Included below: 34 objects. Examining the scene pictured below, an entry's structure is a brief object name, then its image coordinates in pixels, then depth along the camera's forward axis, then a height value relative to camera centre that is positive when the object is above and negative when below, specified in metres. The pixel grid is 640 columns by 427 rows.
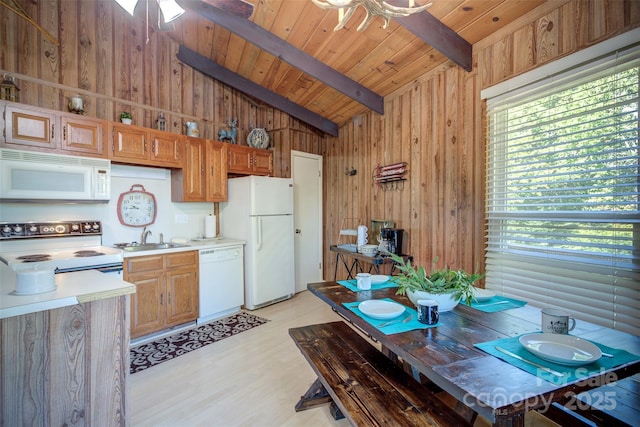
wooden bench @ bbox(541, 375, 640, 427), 1.47 -1.04
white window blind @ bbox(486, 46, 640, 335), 1.61 +0.12
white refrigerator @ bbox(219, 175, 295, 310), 3.71 -0.26
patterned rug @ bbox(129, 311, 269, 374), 2.52 -1.28
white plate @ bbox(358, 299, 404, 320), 1.42 -0.51
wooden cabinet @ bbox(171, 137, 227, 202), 3.41 +0.46
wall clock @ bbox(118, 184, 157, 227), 3.23 +0.05
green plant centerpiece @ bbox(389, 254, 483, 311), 1.49 -0.38
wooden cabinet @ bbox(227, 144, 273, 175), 3.83 +0.71
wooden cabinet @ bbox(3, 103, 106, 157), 2.33 +0.70
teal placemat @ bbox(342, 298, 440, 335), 1.31 -0.53
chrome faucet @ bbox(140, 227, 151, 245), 3.30 -0.27
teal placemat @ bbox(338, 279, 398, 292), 1.99 -0.52
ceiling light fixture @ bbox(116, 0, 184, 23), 1.94 +1.37
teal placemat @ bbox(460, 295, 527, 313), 1.58 -0.53
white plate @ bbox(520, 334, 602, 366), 0.99 -0.51
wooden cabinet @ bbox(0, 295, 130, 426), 1.19 -0.69
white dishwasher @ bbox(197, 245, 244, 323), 3.32 -0.84
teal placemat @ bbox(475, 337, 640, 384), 0.94 -0.53
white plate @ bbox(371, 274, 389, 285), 2.07 -0.49
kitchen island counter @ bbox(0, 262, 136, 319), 1.15 -0.36
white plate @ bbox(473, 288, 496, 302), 1.70 -0.50
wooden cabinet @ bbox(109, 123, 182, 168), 2.88 +0.69
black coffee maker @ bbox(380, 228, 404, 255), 3.17 -0.31
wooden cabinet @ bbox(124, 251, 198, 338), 2.79 -0.81
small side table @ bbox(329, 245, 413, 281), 3.08 -0.69
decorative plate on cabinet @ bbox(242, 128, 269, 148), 4.16 +1.05
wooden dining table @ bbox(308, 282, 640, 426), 0.85 -0.54
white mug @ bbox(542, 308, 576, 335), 1.20 -0.47
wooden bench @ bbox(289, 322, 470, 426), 1.17 -0.83
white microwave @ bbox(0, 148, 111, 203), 2.29 +0.30
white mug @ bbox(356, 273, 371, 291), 1.95 -0.48
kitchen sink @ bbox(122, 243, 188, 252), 3.01 -0.38
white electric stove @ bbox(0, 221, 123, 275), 2.28 -0.32
